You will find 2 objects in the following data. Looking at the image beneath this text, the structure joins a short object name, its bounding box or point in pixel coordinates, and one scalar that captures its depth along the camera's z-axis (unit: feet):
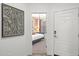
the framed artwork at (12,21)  3.12
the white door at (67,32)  3.93
